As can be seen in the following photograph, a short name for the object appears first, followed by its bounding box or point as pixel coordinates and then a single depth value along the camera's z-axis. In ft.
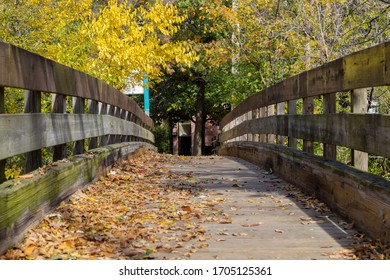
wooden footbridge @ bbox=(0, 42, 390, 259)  14.67
